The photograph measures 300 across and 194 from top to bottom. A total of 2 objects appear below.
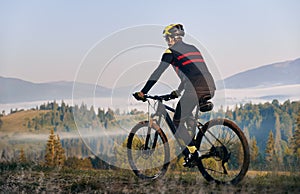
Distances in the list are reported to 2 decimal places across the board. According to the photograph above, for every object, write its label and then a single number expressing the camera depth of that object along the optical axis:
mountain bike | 7.64
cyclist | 7.70
